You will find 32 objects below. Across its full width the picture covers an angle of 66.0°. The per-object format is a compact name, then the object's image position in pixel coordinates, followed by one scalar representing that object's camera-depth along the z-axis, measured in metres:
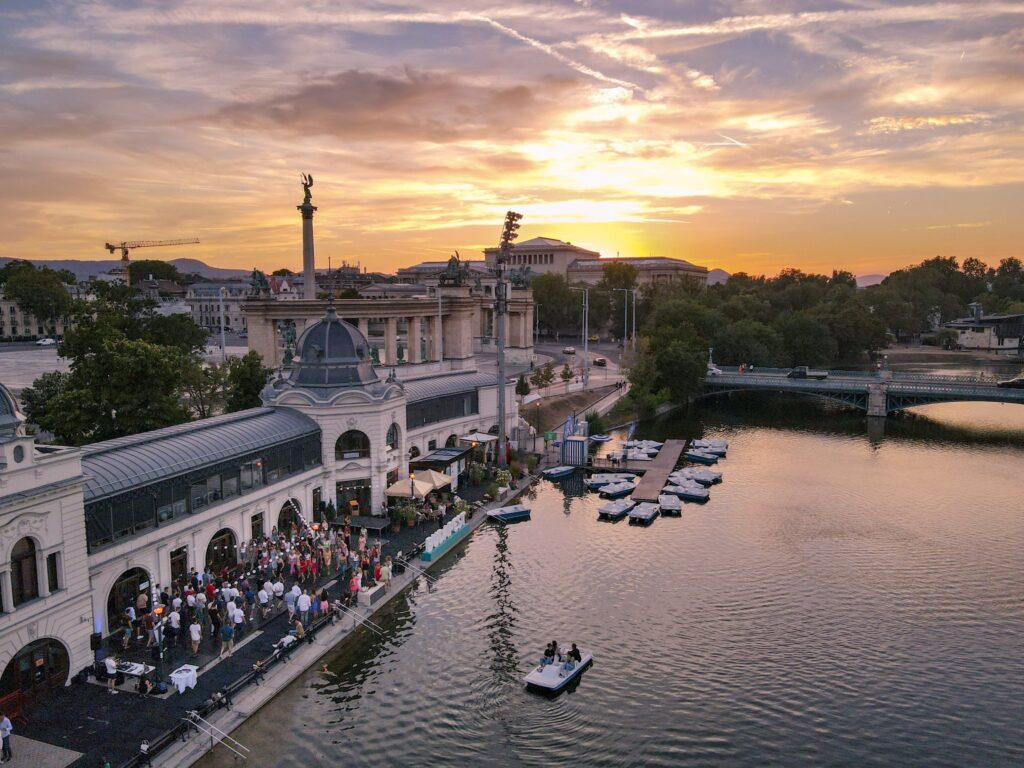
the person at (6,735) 24.92
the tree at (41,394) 59.05
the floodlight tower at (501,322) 68.00
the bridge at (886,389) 95.19
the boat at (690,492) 62.06
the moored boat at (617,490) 63.09
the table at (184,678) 29.25
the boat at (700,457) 75.81
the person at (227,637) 32.38
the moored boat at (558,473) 68.31
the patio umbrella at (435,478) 54.18
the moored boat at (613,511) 57.56
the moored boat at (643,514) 56.53
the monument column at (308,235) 85.12
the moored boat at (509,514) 55.38
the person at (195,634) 32.12
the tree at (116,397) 50.97
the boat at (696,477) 65.81
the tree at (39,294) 155.00
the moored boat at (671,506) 58.47
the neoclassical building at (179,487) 28.50
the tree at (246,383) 65.94
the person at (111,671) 29.55
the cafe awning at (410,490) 51.91
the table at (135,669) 29.53
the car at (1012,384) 95.81
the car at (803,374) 115.62
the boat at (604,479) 66.00
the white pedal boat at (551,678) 32.19
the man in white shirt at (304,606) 35.91
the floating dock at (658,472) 62.75
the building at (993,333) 188.38
